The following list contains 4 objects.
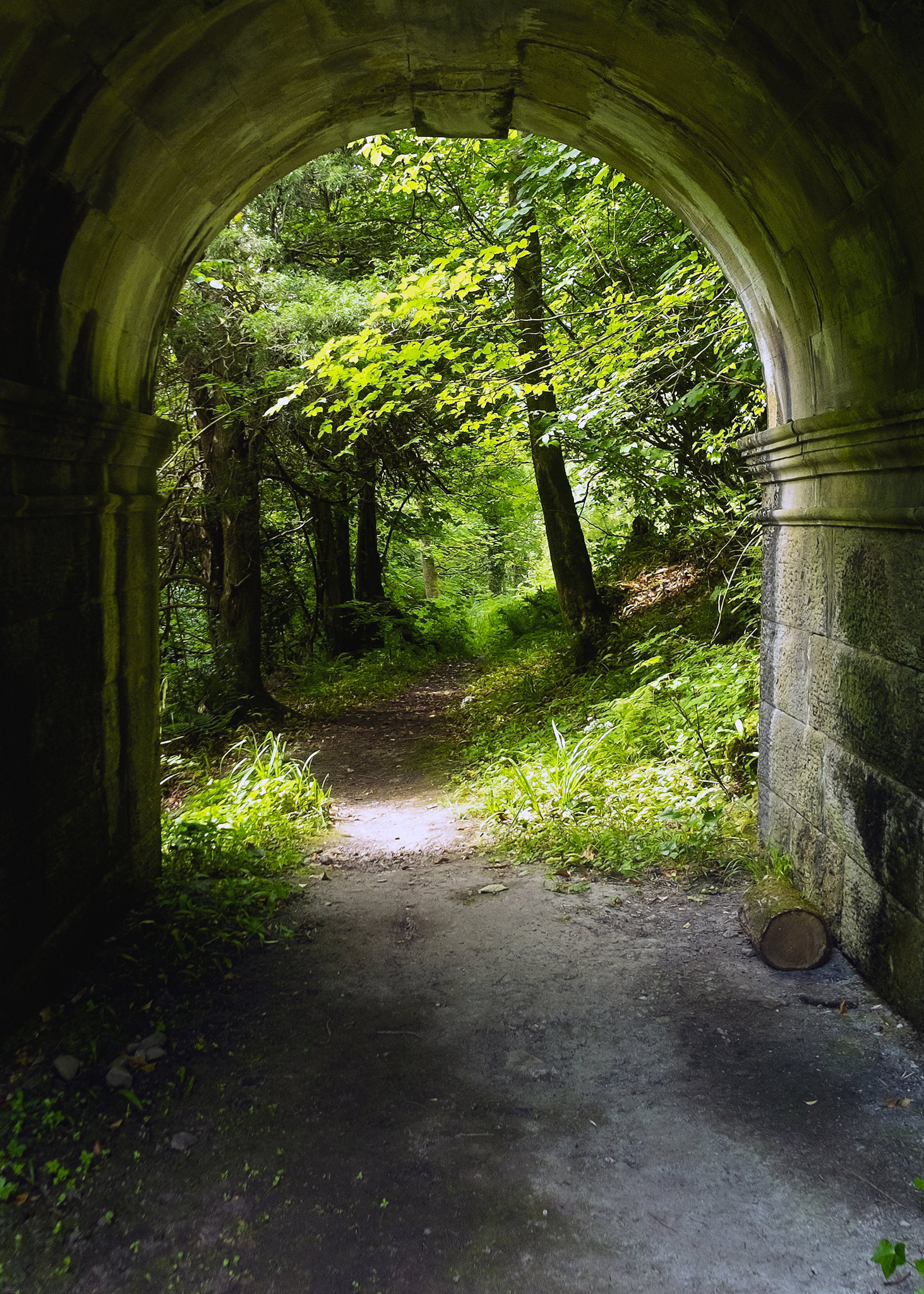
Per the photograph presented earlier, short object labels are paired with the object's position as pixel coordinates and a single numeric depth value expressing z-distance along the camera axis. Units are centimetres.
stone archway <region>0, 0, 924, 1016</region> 309
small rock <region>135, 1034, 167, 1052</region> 323
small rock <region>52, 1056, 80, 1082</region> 300
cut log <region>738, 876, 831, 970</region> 382
